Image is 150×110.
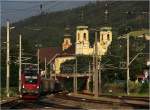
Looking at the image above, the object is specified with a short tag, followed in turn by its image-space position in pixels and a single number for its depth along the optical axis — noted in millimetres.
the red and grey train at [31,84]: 55812
